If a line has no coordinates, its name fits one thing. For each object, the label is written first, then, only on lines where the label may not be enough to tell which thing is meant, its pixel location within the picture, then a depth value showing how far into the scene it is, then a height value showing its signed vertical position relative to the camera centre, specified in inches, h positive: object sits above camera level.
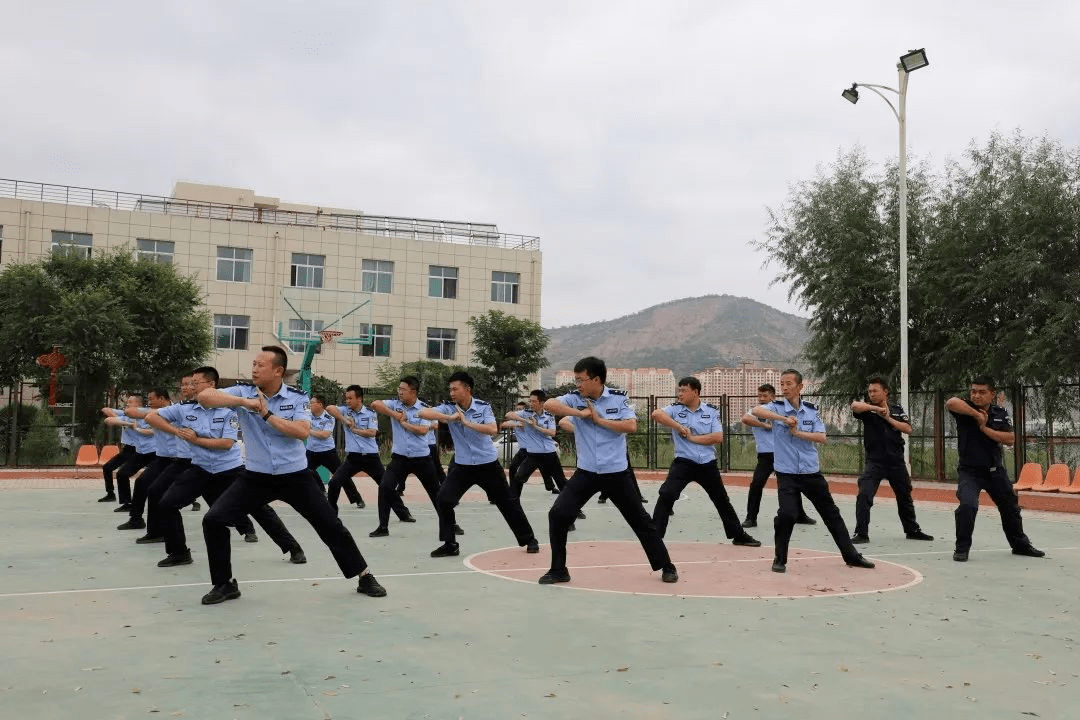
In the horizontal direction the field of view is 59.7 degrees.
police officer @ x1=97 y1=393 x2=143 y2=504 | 546.9 -41.8
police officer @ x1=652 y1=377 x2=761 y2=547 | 424.2 -27.9
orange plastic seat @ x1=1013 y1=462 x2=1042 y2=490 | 696.4 -48.8
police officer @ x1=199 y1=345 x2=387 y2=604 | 282.4 -28.0
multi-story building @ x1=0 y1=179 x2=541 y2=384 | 1656.0 +251.7
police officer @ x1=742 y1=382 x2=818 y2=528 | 518.6 -36.3
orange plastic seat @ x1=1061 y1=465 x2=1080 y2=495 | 665.0 -53.0
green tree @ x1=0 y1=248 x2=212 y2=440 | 1113.4 +84.7
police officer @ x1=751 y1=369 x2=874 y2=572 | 352.5 -25.7
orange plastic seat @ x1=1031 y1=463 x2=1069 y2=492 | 680.4 -49.1
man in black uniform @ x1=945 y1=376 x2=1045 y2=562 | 386.6 -18.9
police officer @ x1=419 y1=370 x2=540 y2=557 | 390.9 -30.5
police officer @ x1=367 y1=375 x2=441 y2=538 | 449.1 -25.9
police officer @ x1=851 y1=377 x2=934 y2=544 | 442.9 -24.8
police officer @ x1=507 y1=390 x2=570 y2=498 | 561.0 -28.0
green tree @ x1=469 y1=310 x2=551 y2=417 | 1579.7 +80.0
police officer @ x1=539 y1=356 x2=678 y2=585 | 318.0 -22.6
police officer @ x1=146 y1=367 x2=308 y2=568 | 346.0 -31.5
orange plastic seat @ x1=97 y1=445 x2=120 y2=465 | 849.5 -57.6
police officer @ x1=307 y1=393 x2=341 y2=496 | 548.1 -34.2
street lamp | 808.0 +185.8
